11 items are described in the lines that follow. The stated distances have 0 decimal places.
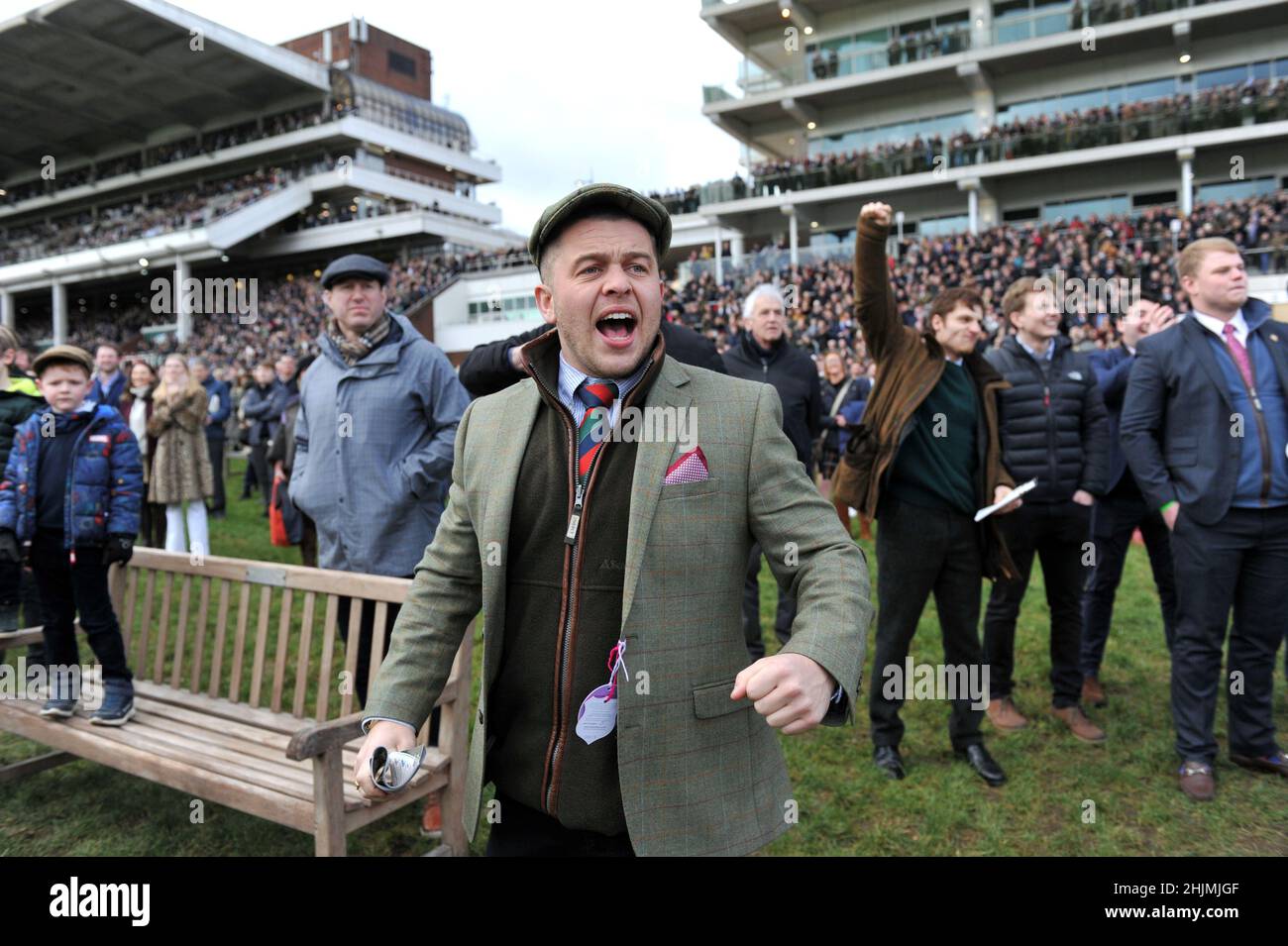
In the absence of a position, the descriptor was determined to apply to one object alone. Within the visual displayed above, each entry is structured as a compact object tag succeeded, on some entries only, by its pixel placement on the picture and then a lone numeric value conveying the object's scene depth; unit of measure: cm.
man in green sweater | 416
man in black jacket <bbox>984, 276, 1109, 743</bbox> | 454
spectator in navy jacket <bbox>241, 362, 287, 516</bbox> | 1023
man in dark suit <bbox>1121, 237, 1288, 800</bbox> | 395
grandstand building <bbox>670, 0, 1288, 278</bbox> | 2903
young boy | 423
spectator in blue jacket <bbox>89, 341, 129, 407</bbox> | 803
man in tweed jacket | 167
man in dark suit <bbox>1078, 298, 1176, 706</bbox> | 521
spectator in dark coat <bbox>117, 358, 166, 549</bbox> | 860
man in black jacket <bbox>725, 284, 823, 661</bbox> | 551
